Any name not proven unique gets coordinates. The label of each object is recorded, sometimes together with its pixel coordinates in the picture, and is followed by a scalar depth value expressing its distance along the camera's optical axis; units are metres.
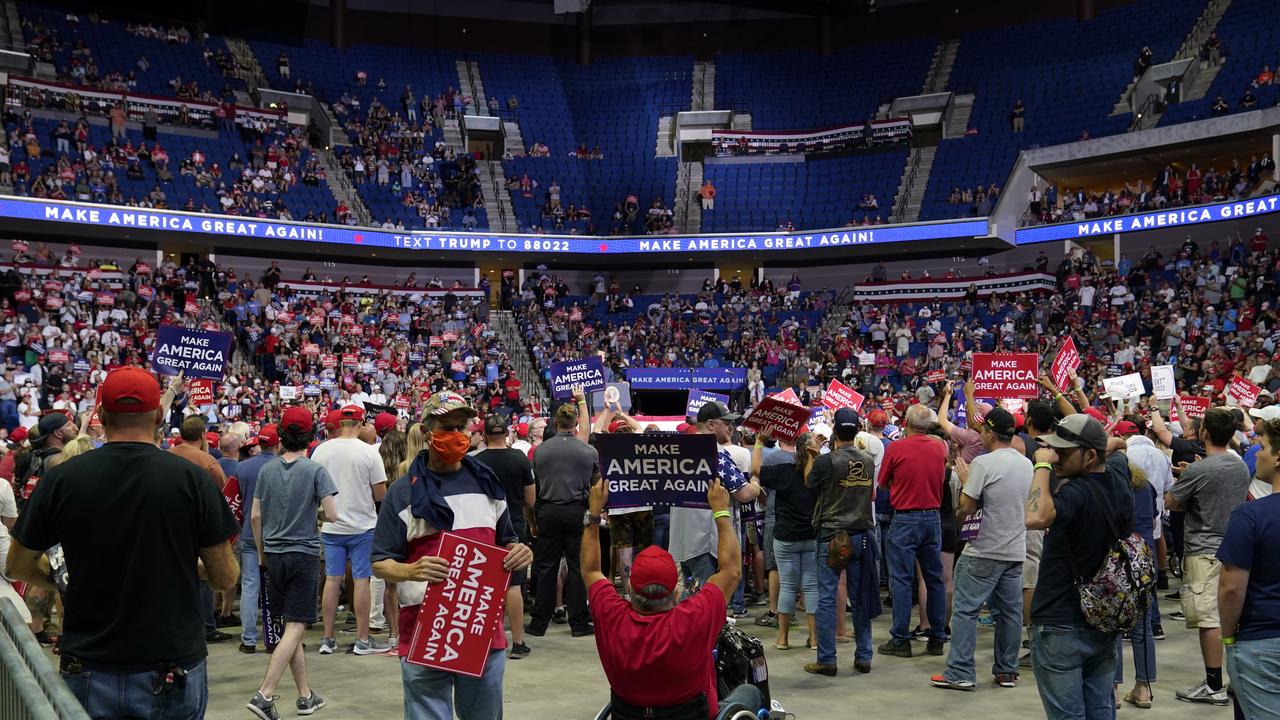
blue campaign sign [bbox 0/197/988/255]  26.95
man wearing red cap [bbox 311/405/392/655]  7.89
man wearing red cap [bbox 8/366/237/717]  3.46
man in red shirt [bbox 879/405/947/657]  7.88
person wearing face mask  4.41
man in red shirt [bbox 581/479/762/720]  3.93
